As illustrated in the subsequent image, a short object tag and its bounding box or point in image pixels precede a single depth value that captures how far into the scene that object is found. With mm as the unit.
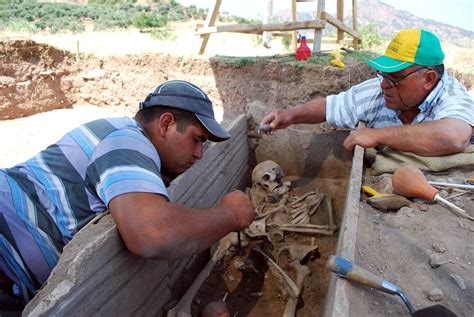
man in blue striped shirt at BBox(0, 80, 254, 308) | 1507
